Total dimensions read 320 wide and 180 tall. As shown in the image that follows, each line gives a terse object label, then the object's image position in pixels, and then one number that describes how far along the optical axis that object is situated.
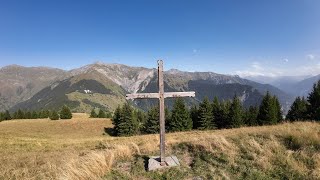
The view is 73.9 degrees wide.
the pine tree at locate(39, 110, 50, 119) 94.67
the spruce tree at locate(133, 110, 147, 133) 81.56
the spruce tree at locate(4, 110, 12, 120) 92.83
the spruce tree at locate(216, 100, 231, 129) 53.97
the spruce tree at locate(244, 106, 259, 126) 53.99
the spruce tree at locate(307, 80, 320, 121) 45.43
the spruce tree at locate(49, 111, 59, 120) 77.83
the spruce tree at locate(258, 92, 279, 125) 50.56
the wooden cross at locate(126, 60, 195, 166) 9.63
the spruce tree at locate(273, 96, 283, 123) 53.08
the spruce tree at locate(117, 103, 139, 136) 59.31
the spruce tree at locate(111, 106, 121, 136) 60.51
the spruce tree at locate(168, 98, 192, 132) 53.15
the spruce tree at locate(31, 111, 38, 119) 95.11
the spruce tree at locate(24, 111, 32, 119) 95.53
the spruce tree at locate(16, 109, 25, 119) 95.11
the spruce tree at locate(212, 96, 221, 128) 55.47
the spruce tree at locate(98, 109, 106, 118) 93.47
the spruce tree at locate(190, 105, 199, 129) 56.87
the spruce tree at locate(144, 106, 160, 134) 57.36
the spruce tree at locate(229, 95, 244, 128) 52.18
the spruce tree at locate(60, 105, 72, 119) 81.47
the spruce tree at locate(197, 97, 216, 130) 53.29
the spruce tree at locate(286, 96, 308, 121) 51.12
